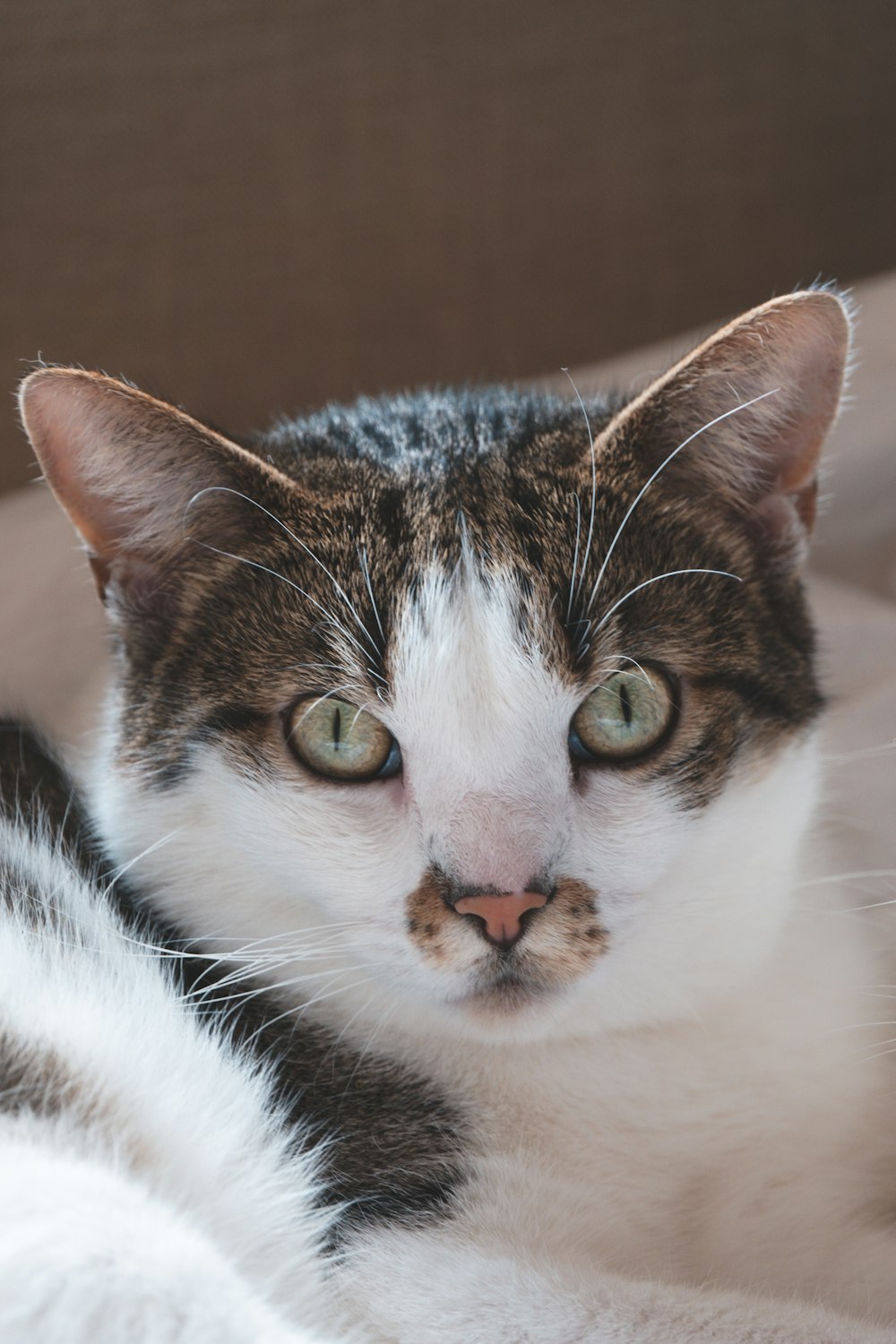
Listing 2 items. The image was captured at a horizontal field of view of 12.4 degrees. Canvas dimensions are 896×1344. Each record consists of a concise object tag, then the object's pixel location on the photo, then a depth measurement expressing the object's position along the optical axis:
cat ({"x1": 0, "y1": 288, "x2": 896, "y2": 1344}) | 0.54
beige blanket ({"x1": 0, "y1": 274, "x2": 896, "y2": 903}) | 0.65
